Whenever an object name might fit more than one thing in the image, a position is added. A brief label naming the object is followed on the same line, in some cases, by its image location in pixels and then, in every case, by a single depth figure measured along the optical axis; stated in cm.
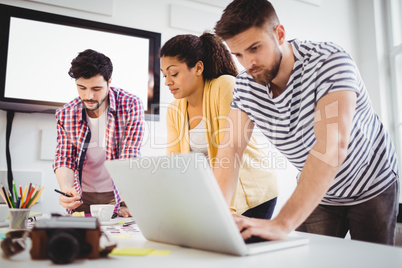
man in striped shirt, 86
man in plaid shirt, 172
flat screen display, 207
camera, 53
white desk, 55
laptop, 56
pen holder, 104
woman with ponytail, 139
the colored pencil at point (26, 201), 107
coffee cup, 116
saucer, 110
